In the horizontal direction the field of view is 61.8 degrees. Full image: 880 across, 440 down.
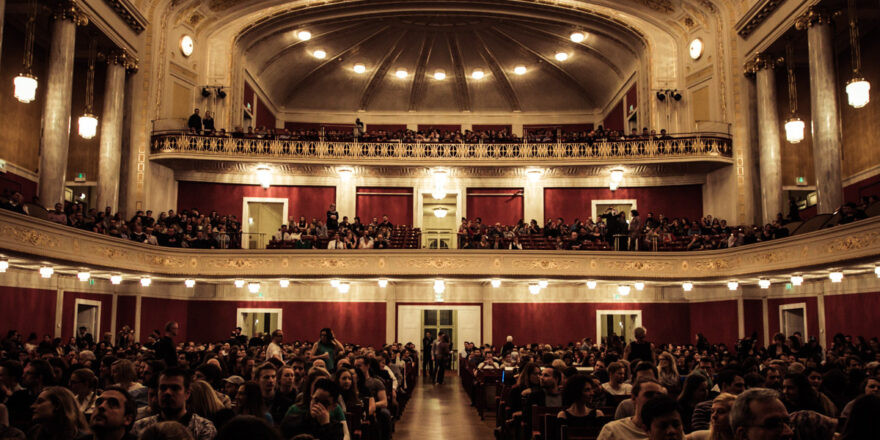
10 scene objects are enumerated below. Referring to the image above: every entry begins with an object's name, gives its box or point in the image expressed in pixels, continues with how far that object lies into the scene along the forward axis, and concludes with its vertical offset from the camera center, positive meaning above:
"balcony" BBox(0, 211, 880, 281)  23.31 +1.36
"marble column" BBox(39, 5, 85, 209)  20.23 +5.36
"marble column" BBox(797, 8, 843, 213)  20.83 +5.63
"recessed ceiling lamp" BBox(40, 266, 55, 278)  18.19 +0.77
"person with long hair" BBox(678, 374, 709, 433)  6.61 -0.75
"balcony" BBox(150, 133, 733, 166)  25.97 +5.72
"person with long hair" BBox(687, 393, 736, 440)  4.57 -0.68
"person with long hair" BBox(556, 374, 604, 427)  6.59 -0.84
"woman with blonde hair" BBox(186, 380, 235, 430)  5.35 -0.73
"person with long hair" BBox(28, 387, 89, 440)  4.38 -0.67
